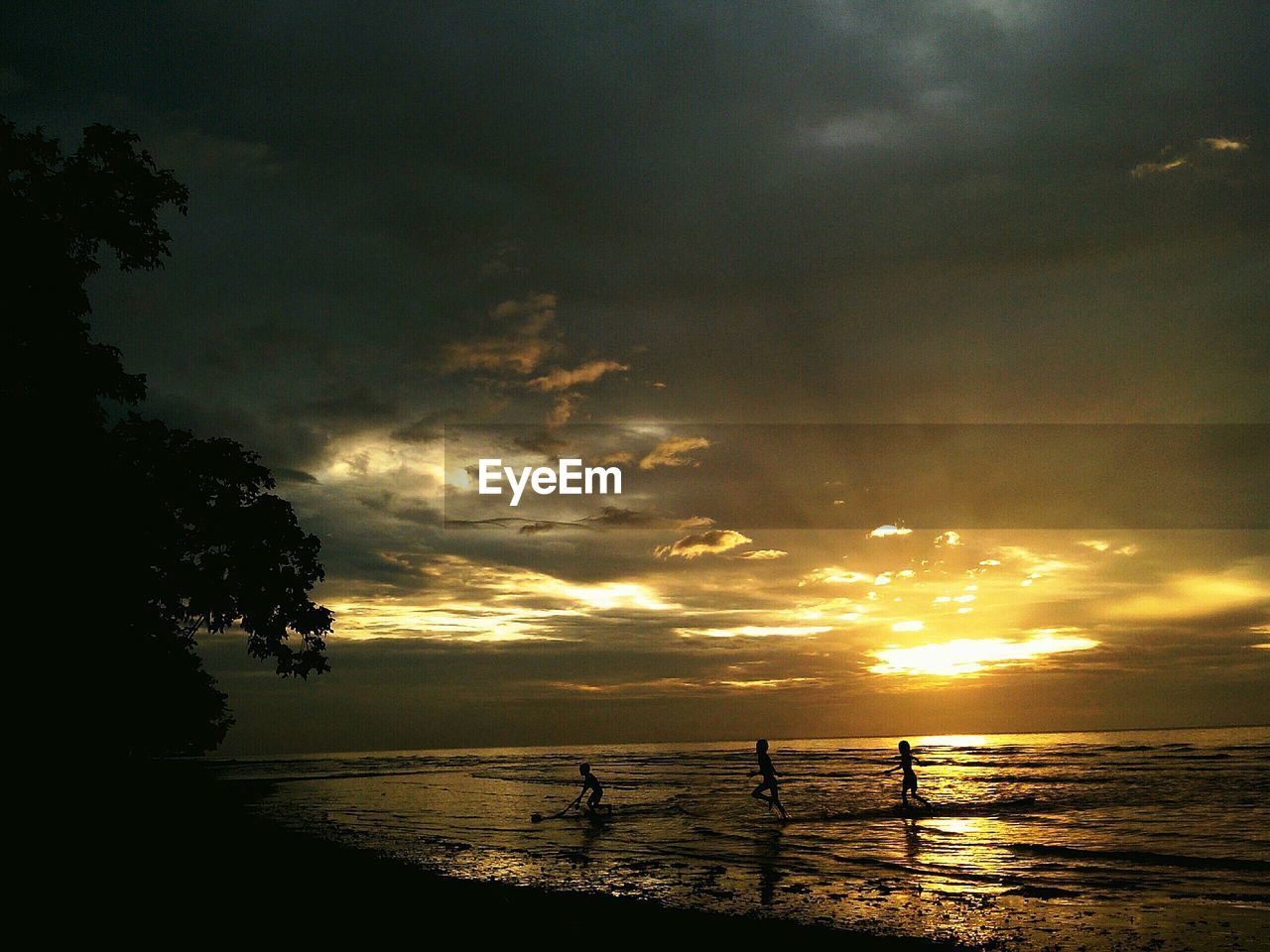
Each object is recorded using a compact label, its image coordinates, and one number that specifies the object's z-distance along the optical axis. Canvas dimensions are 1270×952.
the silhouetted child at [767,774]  27.08
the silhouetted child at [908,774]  30.22
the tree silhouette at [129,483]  11.29
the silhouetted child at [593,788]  29.58
